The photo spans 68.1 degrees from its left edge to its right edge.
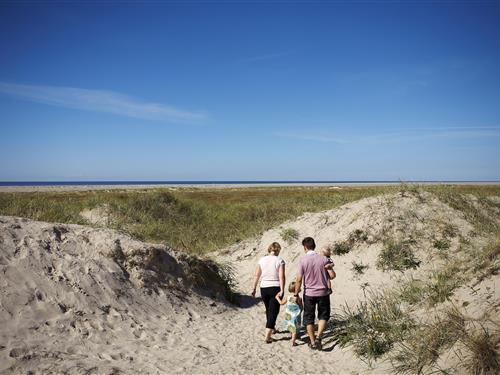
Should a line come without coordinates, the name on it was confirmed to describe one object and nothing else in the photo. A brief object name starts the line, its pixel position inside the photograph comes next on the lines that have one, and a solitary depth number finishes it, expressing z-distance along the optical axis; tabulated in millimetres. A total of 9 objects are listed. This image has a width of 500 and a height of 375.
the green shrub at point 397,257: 11719
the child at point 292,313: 7414
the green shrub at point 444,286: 6855
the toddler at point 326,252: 7994
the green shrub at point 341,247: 12981
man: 7129
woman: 7527
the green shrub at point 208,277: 9905
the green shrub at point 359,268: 12008
